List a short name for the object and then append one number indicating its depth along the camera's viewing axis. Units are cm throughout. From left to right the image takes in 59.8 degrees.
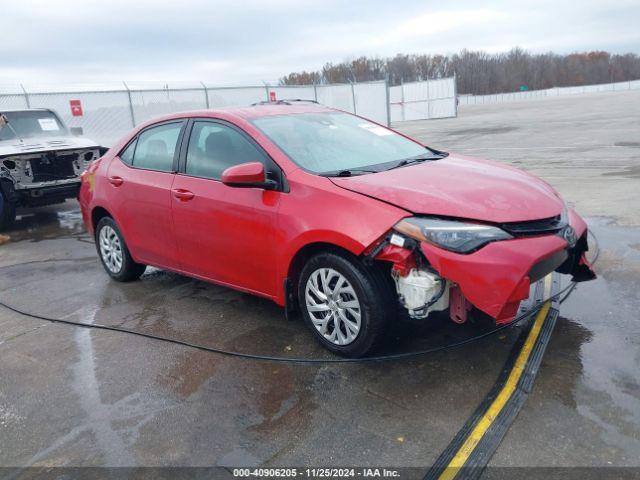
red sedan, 322
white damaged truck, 888
